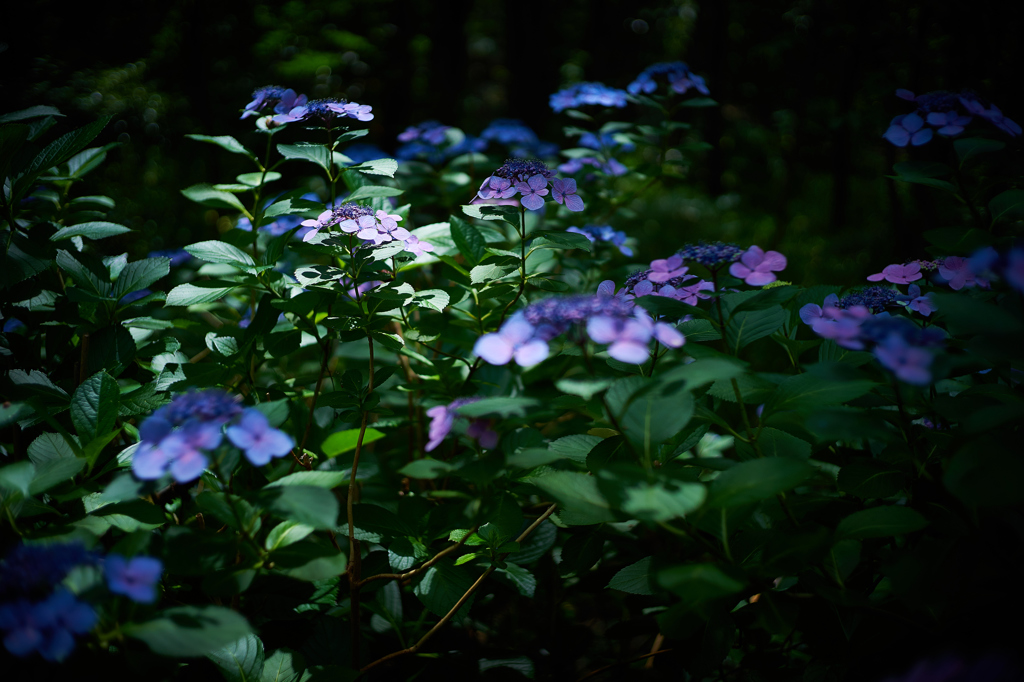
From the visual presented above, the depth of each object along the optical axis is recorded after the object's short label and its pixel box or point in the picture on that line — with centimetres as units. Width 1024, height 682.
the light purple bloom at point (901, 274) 98
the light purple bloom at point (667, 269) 95
